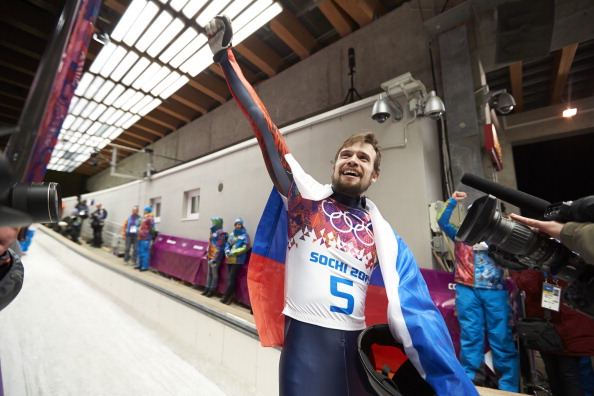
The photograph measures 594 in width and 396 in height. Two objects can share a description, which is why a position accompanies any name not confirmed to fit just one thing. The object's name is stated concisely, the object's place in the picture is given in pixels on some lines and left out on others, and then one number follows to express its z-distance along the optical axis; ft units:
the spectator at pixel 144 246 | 22.54
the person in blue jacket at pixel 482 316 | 7.12
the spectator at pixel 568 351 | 5.77
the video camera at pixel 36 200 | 1.50
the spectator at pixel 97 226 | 29.94
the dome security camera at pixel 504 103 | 11.19
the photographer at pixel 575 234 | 1.96
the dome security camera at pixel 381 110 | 10.39
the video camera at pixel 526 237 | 2.35
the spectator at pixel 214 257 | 16.17
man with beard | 2.68
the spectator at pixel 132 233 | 23.98
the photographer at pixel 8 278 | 2.31
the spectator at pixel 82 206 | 31.30
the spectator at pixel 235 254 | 14.94
